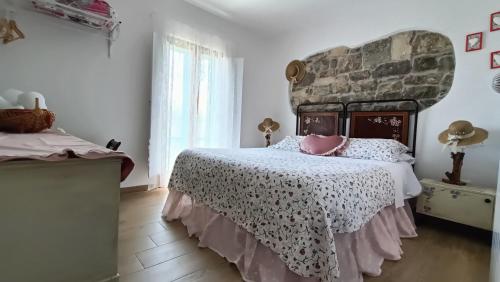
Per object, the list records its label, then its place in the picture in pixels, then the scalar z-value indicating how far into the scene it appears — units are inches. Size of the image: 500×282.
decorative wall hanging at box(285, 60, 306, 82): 147.9
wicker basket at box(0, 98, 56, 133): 57.5
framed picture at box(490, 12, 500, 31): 86.4
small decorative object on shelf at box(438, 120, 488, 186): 82.7
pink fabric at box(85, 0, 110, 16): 83.0
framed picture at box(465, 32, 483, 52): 90.0
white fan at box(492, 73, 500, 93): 75.5
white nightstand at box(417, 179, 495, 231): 76.9
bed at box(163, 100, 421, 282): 47.8
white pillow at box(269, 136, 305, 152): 120.3
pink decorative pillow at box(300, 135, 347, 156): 104.9
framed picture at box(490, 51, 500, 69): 86.0
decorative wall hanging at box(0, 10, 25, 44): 78.7
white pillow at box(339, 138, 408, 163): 92.0
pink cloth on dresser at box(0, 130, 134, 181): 33.8
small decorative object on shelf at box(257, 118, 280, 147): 149.1
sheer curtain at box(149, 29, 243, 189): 116.4
